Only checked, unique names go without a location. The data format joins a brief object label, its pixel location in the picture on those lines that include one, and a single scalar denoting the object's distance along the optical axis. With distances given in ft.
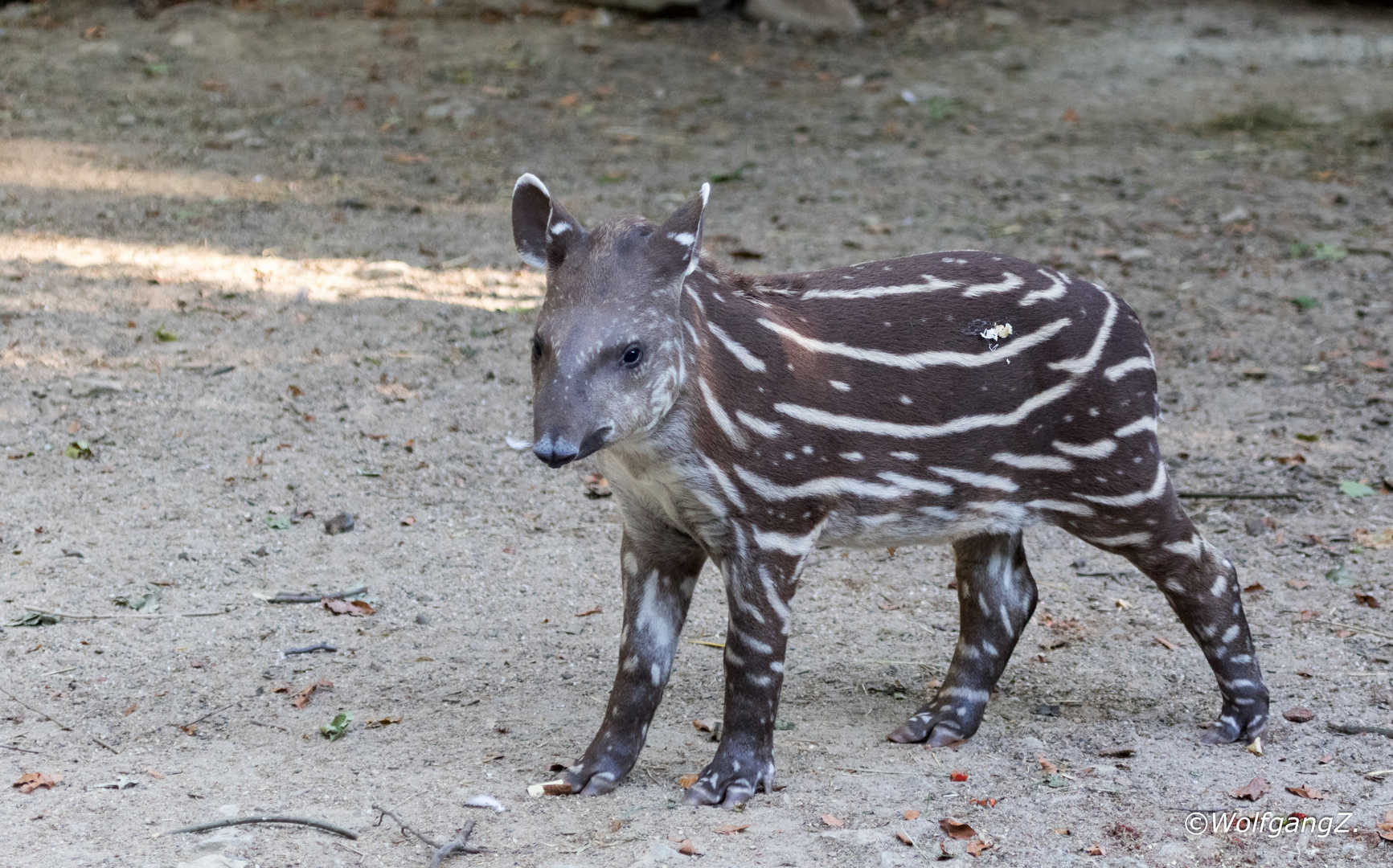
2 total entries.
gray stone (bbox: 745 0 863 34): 87.25
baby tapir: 24.62
